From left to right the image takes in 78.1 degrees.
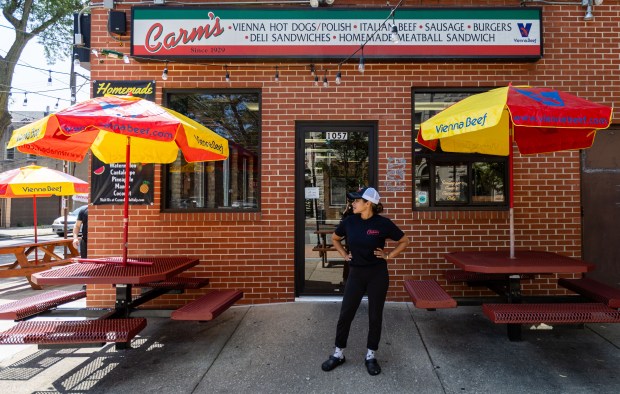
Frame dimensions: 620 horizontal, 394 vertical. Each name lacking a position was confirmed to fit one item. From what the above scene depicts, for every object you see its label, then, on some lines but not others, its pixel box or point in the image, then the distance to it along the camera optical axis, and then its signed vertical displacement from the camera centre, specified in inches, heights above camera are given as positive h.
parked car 787.4 -56.7
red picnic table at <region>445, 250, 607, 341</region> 154.5 -35.5
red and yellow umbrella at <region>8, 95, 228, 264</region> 143.6 +27.5
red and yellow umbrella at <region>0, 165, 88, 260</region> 293.3 +11.3
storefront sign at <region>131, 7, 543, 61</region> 227.6 +100.2
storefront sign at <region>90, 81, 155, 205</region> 231.9 +13.2
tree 629.9 +308.0
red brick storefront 229.9 +10.4
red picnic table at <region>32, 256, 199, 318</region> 157.3 -32.5
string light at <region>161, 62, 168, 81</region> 229.3 +74.9
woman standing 149.9 -27.7
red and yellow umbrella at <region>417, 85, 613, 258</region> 144.3 +33.4
